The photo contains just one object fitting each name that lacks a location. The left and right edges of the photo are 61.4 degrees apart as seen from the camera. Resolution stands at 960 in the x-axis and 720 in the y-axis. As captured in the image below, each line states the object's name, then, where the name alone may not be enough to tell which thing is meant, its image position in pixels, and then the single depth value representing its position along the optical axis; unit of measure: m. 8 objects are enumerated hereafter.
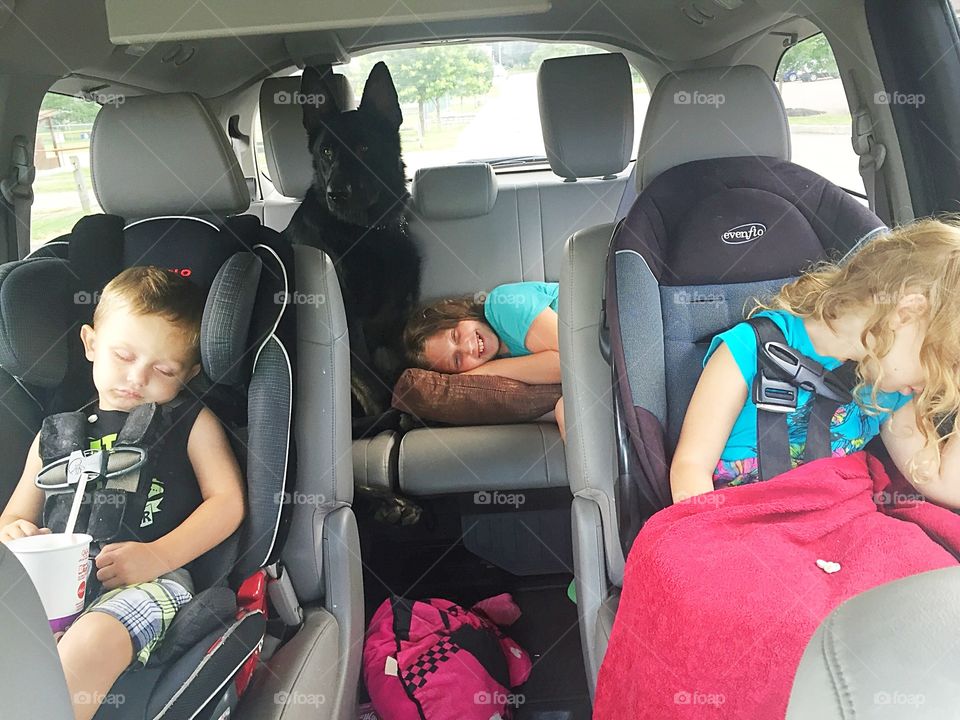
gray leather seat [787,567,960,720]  0.56
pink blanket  1.18
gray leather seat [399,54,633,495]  2.47
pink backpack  2.00
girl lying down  2.60
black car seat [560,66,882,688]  1.74
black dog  2.73
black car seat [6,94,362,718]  1.62
